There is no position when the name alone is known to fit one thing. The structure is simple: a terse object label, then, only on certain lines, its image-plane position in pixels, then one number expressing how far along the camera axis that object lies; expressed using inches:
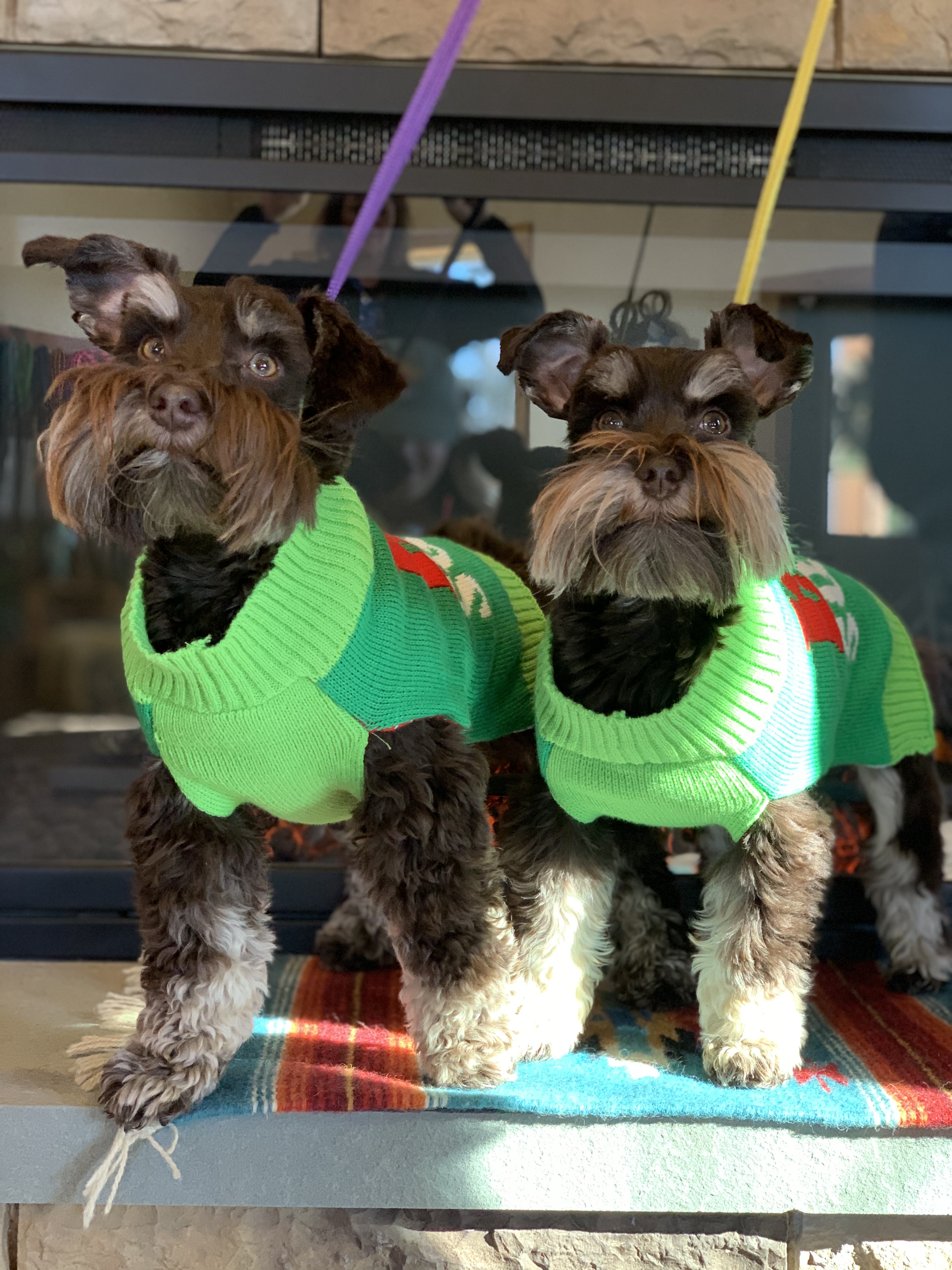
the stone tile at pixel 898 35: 92.5
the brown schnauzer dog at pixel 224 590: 58.6
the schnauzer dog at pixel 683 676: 62.4
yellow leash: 79.9
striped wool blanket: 66.8
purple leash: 78.5
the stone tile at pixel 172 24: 90.7
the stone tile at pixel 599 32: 92.3
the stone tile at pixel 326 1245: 68.3
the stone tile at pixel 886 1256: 66.9
